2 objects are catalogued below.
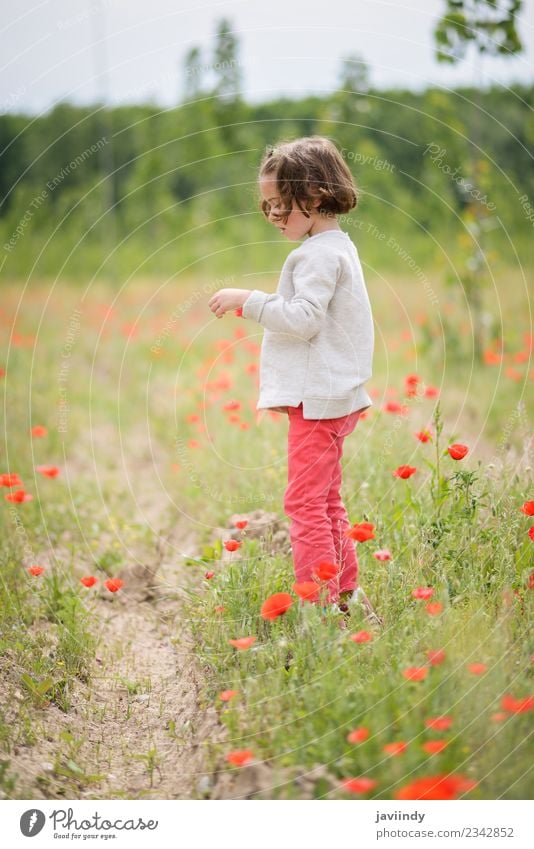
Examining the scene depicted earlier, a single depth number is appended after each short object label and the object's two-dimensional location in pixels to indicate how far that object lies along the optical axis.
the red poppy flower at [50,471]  3.19
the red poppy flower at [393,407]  3.42
